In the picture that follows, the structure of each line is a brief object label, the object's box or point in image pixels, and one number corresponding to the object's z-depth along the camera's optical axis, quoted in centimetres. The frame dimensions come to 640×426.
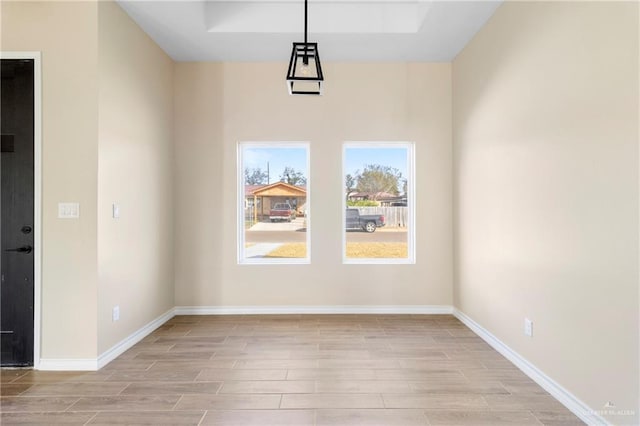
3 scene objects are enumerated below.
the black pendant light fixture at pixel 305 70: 259
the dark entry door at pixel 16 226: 291
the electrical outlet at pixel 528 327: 278
